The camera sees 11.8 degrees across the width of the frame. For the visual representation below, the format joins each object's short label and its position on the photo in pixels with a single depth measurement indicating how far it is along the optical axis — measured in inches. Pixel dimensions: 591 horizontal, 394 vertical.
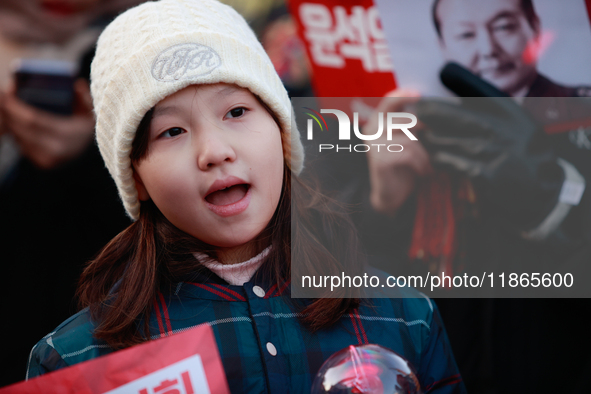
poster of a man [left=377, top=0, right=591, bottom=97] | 109.1
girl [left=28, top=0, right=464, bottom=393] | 94.0
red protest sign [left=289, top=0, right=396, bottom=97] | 115.3
